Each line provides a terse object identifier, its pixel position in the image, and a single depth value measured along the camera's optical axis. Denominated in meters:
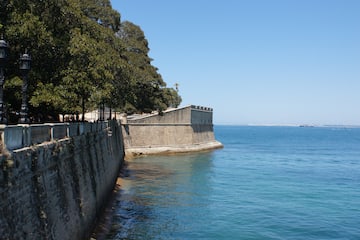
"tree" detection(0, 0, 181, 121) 20.52
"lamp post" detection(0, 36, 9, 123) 11.88
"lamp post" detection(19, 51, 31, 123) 13.69
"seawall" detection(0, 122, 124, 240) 9.11
